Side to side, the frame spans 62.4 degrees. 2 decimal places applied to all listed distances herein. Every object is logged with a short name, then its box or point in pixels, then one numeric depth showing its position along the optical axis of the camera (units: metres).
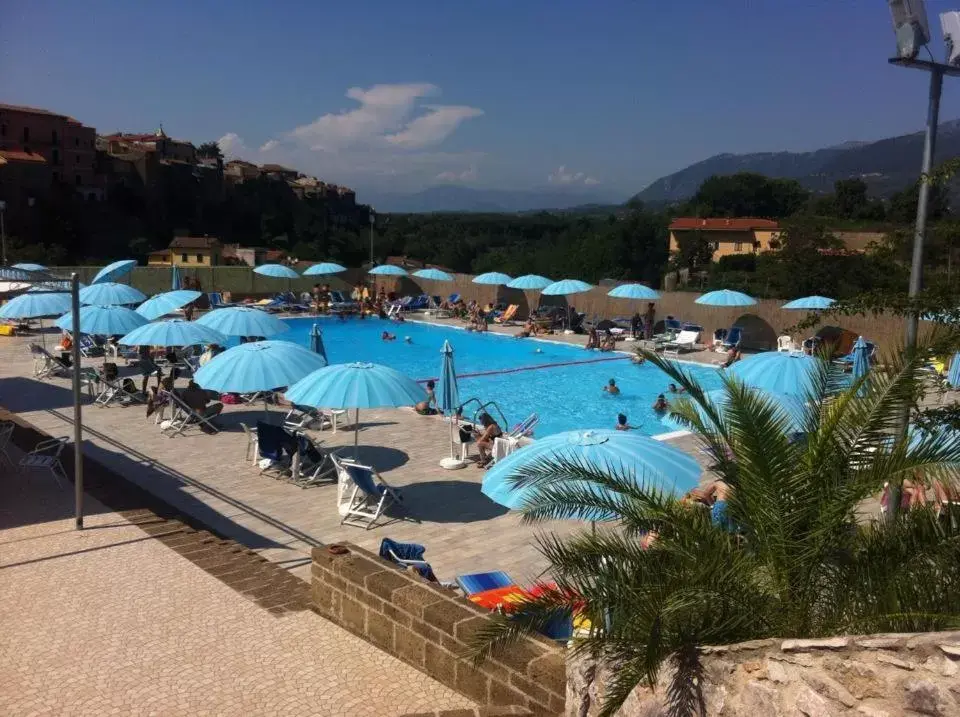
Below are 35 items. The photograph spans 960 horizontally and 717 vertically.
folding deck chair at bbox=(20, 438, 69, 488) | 8.45
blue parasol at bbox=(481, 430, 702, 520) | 5.64
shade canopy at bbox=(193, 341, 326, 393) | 9.63
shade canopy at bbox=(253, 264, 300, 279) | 27.88
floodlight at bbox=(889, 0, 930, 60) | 5.67
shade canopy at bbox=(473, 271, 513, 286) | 25.80
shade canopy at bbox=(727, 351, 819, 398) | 9.67
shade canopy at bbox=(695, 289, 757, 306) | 20.27
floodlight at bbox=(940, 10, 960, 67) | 5.75
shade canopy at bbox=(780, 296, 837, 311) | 19.11
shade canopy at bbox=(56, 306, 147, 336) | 13.39
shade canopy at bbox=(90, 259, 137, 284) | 20.17
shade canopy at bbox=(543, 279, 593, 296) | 23.61
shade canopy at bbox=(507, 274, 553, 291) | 24.53
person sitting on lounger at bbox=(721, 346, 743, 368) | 18.44
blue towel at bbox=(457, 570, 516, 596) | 5.95
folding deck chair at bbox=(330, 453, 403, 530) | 8.30
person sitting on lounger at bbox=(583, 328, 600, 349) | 21.72
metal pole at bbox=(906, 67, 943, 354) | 5.56
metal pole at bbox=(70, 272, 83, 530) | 6.48
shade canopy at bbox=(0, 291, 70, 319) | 14.03
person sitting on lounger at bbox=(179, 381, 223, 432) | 12.23
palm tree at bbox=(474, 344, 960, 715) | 3.24
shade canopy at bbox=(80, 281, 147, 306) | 16.03
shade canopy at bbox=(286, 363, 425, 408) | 8.65
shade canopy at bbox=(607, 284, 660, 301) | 21.67
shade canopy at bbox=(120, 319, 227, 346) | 12.05
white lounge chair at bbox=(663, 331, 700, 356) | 20.77
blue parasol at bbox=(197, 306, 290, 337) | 13.06
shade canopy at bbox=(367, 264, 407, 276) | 29.48
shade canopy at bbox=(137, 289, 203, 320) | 15.95
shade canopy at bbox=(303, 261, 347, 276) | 28.84
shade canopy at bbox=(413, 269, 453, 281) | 29.90
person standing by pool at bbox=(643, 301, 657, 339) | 22.64
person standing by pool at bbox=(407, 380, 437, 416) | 13.54
